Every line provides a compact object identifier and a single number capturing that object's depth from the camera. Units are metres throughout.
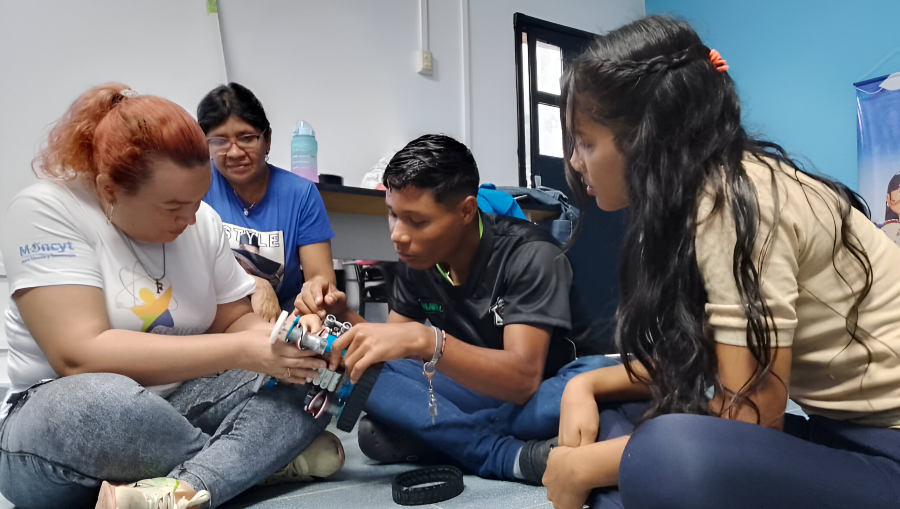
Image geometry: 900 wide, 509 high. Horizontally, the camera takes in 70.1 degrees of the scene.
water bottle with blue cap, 2.47
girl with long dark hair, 0.60
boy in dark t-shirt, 1.17
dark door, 3.50
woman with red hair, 0.93
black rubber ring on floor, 1.06
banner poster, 2.91
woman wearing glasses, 1.65
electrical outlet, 3.11
